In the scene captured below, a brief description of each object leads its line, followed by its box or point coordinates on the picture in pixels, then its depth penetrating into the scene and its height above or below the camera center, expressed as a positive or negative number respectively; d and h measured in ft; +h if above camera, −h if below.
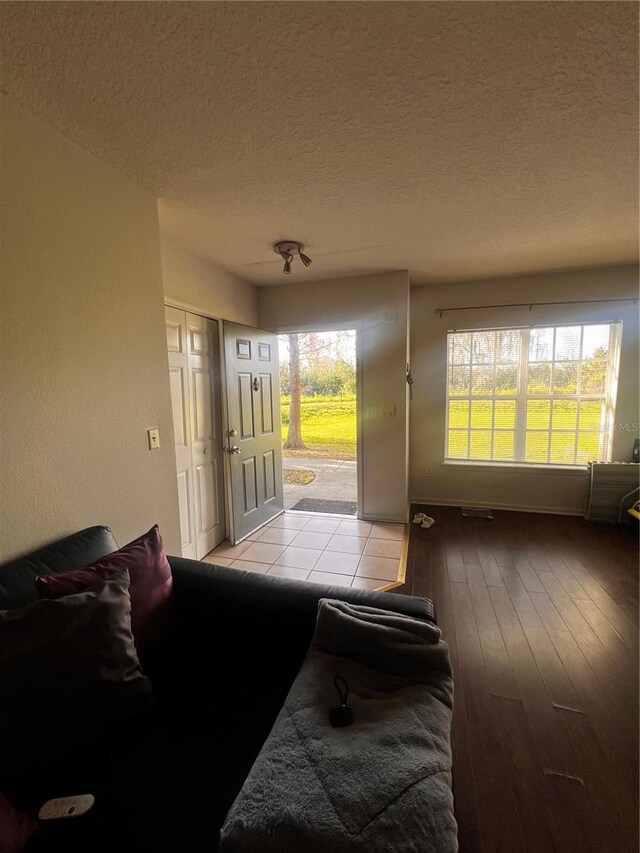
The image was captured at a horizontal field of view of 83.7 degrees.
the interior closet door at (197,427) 8.68 -0.98
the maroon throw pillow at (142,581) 3.68 -2.18
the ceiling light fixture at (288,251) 8.41 +3.28
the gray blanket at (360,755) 2.31 -2.85
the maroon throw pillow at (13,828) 2.39 -2.99
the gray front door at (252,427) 10.28 -1.23
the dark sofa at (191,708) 2.67 -3.20
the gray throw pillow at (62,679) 2.88 -2.49
